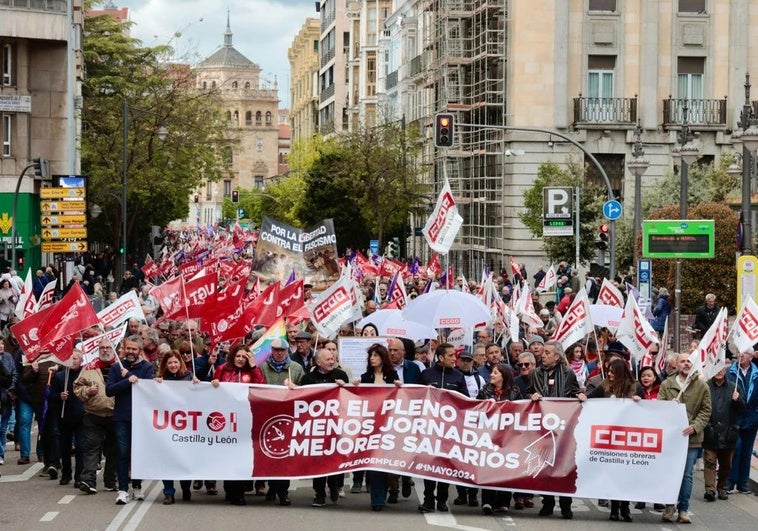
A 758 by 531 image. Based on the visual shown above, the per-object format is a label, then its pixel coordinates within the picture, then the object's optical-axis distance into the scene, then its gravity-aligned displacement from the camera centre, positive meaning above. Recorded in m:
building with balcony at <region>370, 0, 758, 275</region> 53.69 +5.47
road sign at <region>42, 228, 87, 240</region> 43.62 +0.27
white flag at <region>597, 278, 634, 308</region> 23.34 -0.71
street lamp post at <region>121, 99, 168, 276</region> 52.28 +2.51
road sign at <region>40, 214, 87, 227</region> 43.84 +0.64
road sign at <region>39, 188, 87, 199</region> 43.88 +1.36
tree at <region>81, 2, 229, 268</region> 60.94 +4.45
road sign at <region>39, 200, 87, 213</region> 43.94 +1.00
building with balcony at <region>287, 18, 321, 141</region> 137.12 +14.85
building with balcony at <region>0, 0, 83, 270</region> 52.47 +4.78
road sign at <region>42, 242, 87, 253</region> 43.59 -0.11
